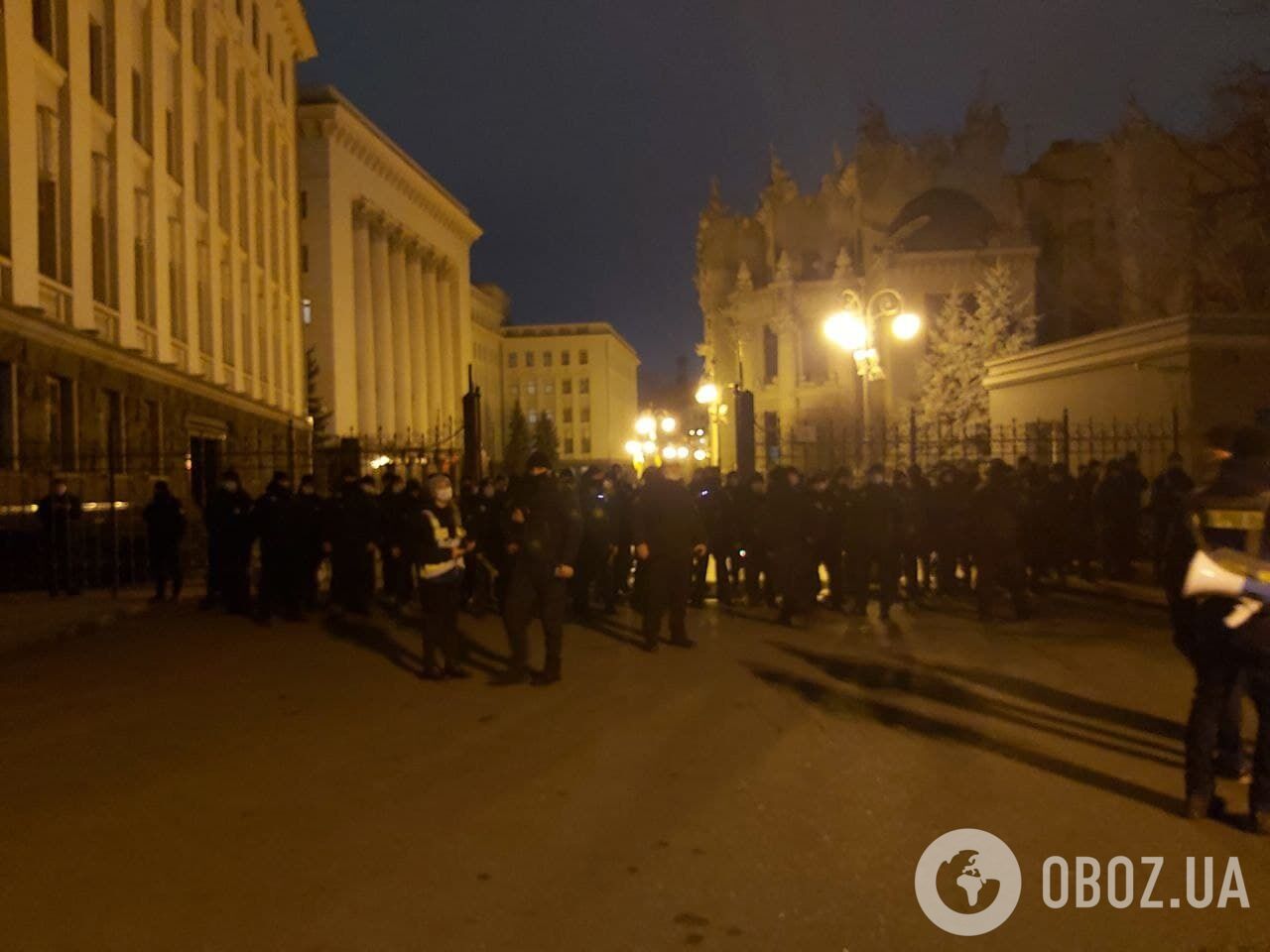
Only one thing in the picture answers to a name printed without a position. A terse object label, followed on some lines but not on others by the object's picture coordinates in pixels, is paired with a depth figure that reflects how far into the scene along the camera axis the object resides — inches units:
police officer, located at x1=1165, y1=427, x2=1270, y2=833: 234.7
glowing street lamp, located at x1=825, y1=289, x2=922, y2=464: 732.7
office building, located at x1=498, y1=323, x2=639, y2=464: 4751.5
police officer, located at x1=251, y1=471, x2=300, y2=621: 564.4
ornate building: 2038.6
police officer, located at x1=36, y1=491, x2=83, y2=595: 649.6
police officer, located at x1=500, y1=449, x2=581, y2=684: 395.9
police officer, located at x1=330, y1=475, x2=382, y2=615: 568.4
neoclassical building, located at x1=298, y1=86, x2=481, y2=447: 2025.1
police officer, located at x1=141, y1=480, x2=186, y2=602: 640.4
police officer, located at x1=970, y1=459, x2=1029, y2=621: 527.8
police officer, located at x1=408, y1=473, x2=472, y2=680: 408.8
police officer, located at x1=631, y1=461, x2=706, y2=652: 465.4
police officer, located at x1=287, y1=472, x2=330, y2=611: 570.9
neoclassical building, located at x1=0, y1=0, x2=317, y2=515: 738.8
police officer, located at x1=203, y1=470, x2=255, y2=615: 585.6
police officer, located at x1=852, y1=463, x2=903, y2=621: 566.9
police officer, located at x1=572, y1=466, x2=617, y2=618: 593.3
